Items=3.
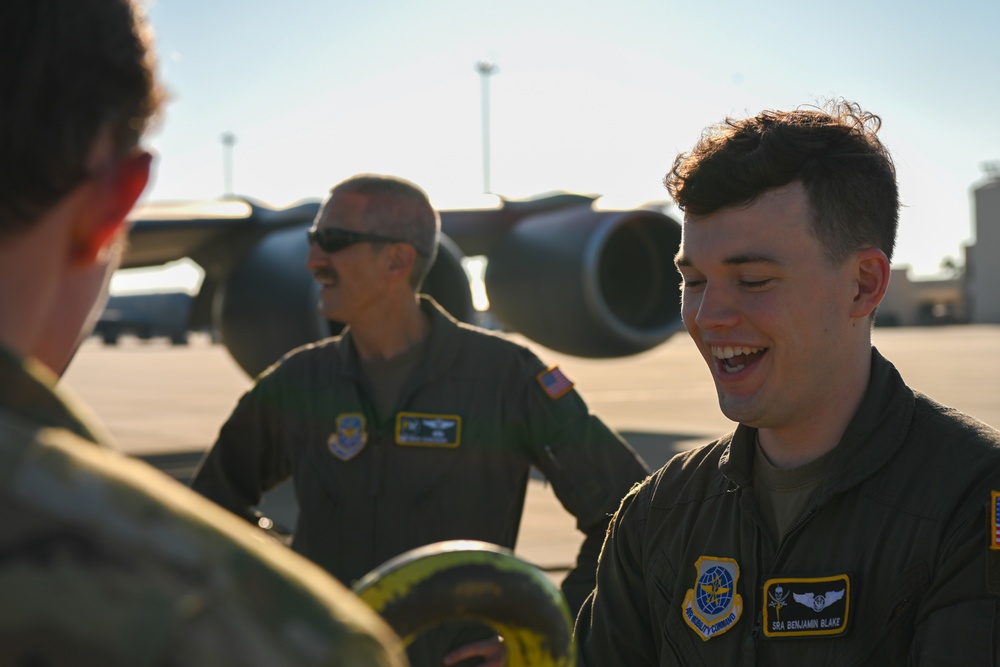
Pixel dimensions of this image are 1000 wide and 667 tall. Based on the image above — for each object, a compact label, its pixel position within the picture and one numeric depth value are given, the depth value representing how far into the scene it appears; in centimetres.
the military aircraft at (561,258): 938
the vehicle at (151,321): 4275
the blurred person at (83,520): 63
